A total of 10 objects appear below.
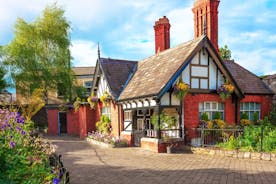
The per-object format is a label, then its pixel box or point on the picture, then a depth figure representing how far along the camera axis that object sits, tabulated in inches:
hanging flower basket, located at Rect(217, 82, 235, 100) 530.3
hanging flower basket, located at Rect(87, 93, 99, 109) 754.2
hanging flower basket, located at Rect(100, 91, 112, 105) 669.0
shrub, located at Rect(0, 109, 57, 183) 164.1
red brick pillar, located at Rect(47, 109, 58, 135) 977.9
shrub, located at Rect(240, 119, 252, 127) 582.1
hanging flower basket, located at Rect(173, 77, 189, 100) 478.9
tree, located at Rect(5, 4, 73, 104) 984.3
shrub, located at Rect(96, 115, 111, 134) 692.1
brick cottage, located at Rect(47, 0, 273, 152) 495.8
